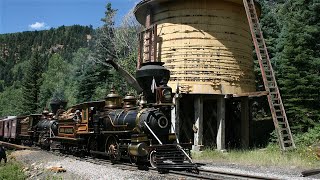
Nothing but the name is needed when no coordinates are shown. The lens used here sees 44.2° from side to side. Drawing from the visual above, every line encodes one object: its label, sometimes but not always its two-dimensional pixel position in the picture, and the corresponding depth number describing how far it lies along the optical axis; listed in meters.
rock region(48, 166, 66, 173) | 11.97
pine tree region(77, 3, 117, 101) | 40.88
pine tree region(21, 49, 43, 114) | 59.21
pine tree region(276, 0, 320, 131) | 19.72
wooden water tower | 19.03
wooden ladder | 16.45
